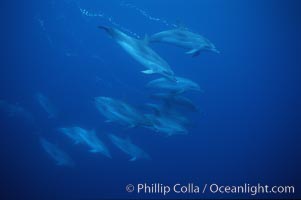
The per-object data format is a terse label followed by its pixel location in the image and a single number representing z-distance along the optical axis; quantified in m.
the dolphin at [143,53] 6.81
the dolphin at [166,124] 9.15
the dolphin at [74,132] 10.65
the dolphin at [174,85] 9.20
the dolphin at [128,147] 10.77
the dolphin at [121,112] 8.50
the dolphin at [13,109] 12.13
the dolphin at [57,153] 11.02
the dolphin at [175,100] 8.94
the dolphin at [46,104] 11.94
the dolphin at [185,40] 7.80
